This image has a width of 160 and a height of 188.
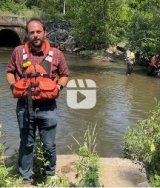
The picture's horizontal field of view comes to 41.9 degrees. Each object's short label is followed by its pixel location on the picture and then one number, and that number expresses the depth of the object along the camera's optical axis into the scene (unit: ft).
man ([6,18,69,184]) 7.28
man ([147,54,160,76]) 31.37
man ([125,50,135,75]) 30.73
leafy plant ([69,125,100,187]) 6.94
